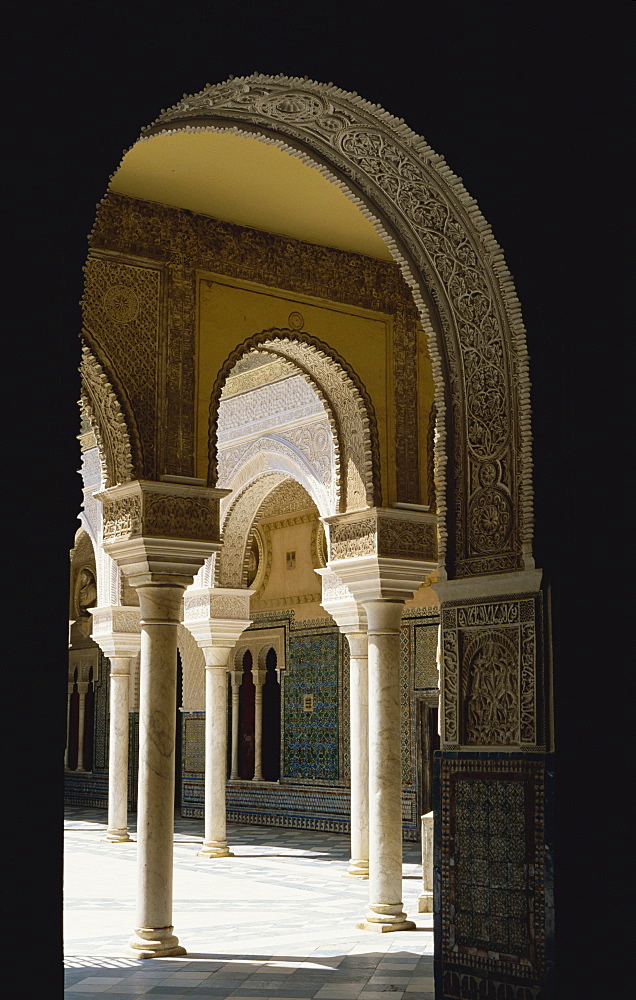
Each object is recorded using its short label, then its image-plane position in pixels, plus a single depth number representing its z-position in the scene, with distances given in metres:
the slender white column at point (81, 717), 18.56
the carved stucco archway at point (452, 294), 4.44
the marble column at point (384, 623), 7.38
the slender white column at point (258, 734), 15.54
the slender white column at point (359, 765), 9.12
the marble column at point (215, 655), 11.37
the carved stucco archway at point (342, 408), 7.82
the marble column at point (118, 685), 12.91
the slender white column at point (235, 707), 15.89
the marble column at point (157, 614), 6.70
